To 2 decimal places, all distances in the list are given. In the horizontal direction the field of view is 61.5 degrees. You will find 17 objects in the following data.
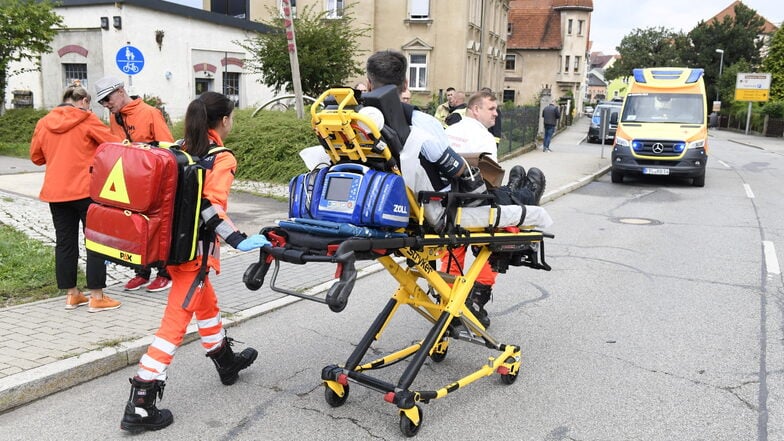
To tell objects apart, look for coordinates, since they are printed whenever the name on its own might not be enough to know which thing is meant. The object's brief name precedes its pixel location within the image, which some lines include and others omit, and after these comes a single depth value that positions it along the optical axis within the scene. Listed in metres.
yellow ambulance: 15.85
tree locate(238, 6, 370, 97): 19.81
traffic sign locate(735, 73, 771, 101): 48.25
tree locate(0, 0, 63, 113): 18.64
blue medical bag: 3.38
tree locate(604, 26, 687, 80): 86.88
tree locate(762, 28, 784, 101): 49.69
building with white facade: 23.80
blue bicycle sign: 12.14
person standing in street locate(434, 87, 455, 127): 12.13
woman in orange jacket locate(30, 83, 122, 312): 5.40
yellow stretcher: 3.38
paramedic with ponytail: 3.70
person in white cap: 5.73
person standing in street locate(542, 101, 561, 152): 24.36
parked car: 31.90
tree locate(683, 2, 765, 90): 70.50
